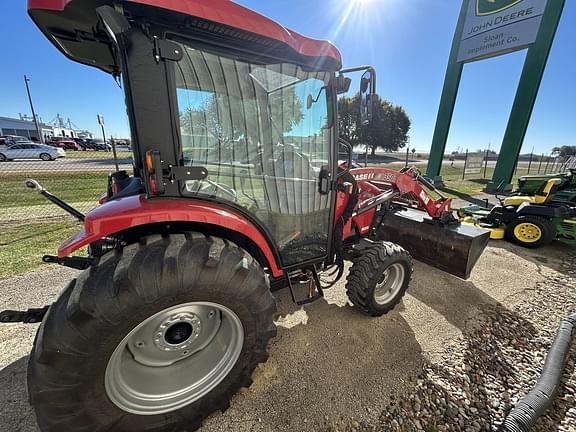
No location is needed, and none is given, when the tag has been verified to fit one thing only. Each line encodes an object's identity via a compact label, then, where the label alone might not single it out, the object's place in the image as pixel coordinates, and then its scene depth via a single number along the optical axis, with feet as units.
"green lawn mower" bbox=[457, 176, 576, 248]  14.47
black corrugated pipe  5.35
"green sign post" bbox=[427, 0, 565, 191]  31.63
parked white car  59.16
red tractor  4.24
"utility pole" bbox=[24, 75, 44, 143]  91.25
